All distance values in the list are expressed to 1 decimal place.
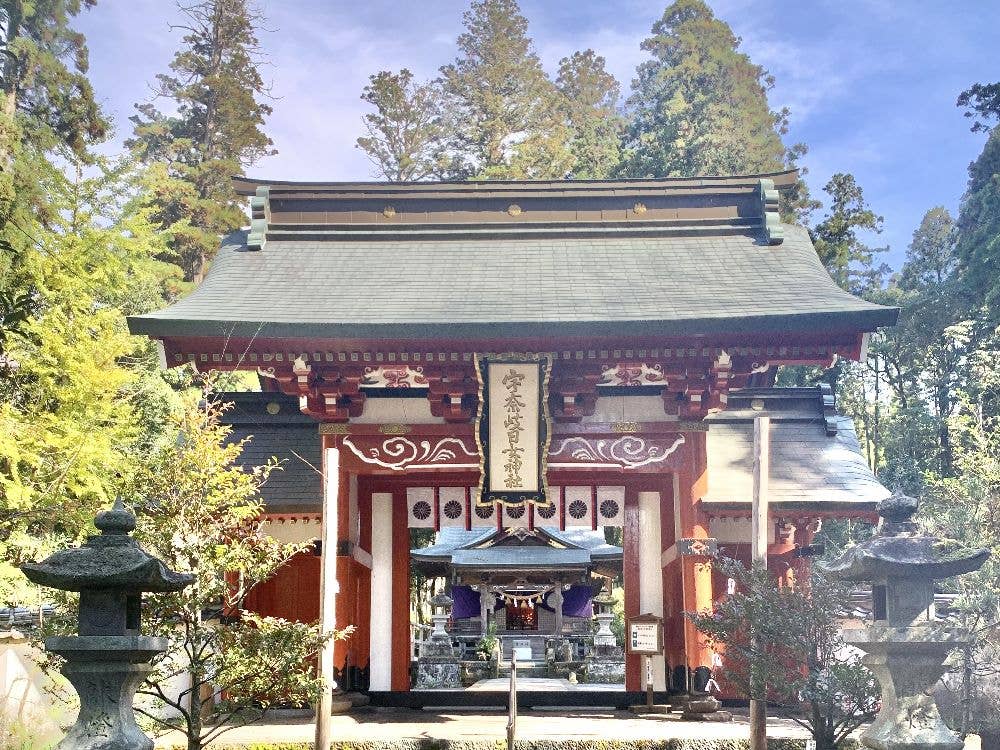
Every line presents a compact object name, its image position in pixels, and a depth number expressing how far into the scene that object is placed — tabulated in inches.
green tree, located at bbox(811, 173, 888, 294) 1191.6
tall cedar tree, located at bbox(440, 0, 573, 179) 1622.8
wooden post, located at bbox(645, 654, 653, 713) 548.4
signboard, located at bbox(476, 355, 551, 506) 493.7
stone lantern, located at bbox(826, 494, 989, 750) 309.9
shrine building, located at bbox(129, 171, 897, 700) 479.2
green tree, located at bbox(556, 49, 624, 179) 1678.2
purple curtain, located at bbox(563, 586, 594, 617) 1405.0
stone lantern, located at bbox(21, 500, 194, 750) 281.9
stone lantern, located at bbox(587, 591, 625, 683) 949.8
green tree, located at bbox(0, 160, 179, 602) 516.4
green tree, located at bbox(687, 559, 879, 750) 363.6
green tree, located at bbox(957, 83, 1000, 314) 1206.3
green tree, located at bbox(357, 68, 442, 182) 1656.0
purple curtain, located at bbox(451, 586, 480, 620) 1397.6
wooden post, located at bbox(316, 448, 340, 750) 394.3
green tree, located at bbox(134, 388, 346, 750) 356.8
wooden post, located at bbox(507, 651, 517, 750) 424.8
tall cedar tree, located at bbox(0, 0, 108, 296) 1028.9
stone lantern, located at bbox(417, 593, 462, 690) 903.1
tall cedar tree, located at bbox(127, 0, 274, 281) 1465.3
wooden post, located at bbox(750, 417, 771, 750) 428.1
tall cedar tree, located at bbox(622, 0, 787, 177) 1337.4
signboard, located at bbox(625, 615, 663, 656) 557.6
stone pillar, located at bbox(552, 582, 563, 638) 1414.9
